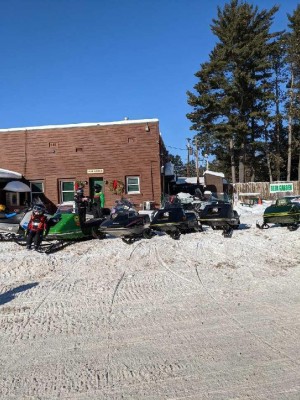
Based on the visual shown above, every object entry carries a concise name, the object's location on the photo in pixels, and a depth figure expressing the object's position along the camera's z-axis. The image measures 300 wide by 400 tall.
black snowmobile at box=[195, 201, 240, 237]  11.86
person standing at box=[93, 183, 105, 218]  13.26
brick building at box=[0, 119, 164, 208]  22.80
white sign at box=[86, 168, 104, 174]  23.16
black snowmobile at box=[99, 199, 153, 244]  10.50
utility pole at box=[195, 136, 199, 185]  43.54
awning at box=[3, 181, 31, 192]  21.64
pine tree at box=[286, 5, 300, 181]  35.32
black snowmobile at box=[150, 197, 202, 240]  11.12
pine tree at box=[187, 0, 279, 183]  34.34
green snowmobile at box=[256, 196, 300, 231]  11.85
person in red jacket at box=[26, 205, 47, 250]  9.82
